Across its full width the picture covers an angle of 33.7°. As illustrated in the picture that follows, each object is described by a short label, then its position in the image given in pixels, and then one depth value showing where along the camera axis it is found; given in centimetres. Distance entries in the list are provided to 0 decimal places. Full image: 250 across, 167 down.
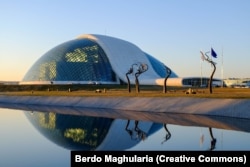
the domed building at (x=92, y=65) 8594
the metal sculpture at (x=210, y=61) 4329
